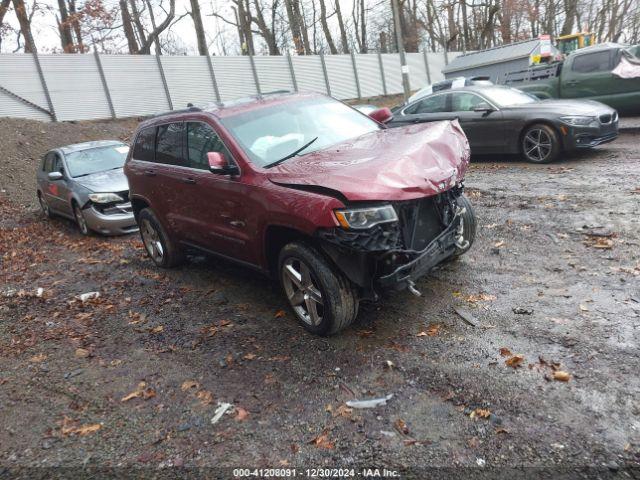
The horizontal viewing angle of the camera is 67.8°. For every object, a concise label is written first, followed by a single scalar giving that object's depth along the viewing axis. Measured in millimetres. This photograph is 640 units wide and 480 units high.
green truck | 11219
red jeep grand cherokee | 3459
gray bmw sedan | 8477
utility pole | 18281
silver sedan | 8445
